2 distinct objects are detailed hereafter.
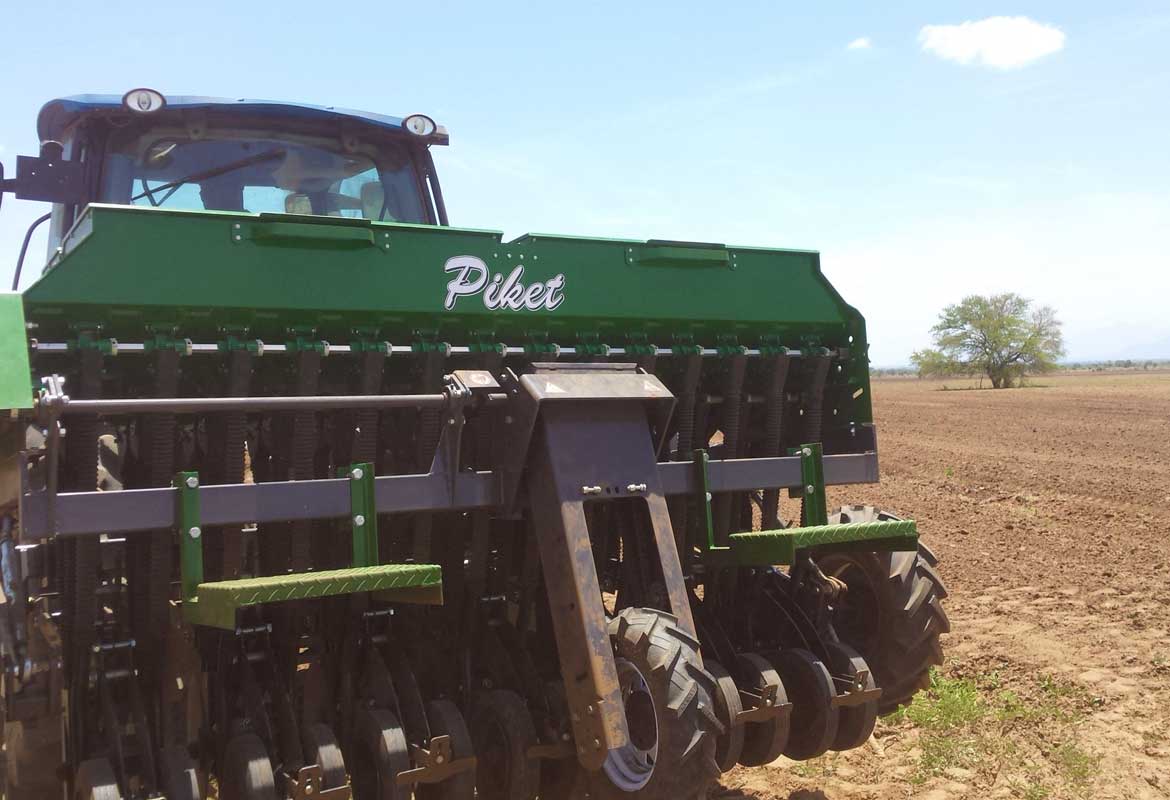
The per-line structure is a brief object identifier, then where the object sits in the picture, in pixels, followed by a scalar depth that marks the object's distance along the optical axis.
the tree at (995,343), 57.94
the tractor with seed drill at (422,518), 3.64
